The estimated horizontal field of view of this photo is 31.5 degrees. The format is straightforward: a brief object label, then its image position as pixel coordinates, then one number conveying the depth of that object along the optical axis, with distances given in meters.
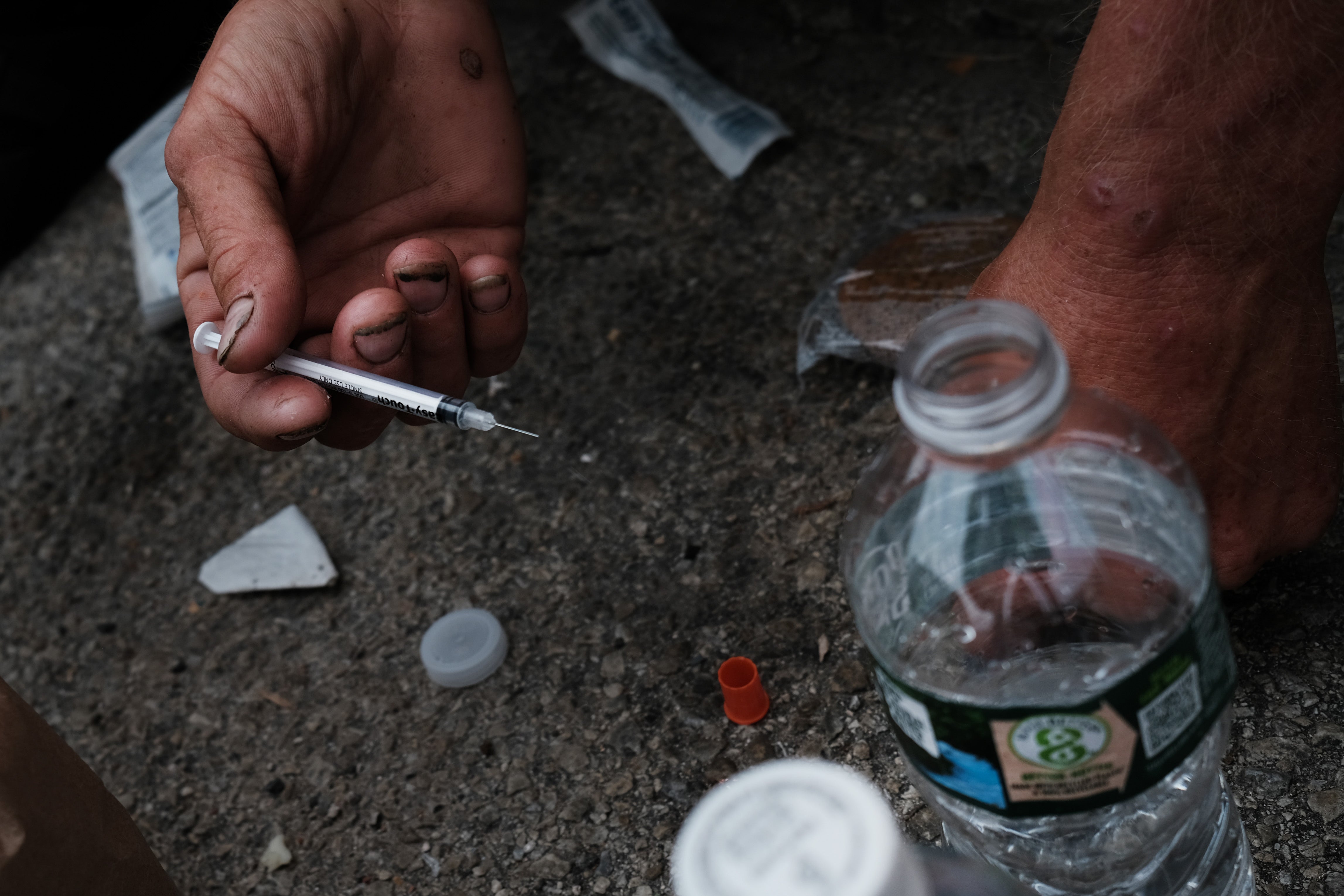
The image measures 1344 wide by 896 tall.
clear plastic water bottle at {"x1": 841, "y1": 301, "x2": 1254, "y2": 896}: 0.58
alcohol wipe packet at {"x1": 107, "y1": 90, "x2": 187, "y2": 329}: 0.97
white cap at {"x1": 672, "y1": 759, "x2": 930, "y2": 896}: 0.46
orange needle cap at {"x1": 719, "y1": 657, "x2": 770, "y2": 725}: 0.73
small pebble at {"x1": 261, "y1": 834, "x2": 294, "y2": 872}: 0.75
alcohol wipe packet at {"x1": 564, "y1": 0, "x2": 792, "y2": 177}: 0.96
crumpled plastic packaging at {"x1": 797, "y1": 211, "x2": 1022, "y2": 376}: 0.83
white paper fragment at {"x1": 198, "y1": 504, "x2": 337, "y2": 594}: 0.83
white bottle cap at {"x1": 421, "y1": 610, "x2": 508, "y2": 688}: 0.77
